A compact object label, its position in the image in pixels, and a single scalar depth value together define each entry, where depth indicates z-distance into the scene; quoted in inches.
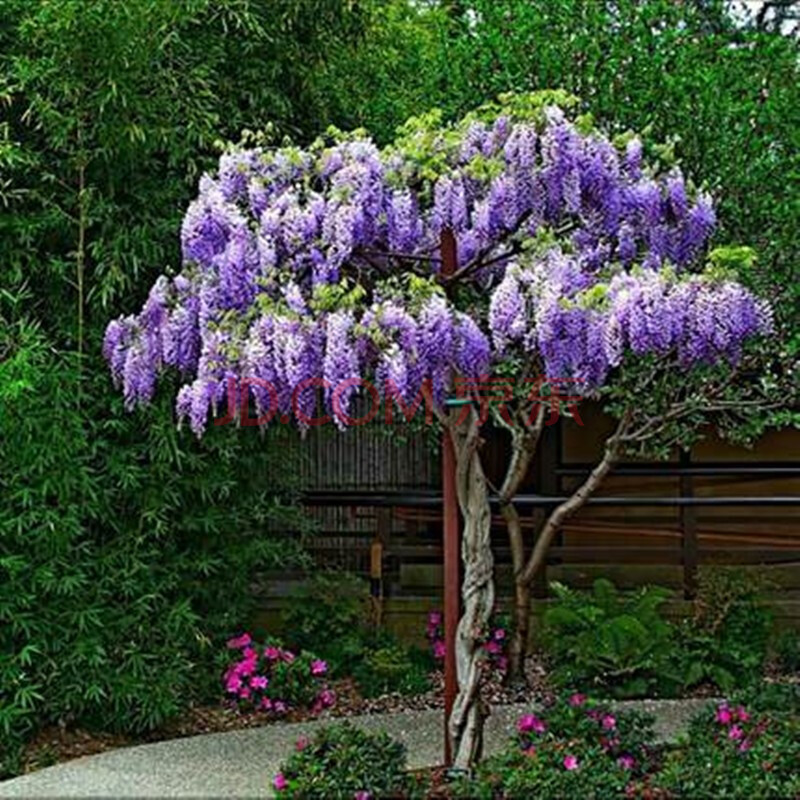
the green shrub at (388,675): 250.4
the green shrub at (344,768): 162.4
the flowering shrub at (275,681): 237.5
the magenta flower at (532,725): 182.2
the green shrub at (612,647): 239.1
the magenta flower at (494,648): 251.8
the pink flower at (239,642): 244.7
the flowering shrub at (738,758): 158.9
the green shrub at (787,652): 262.2
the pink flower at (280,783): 165.2
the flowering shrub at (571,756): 158.9
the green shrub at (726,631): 248.8
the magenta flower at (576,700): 186.4
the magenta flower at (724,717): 181.5
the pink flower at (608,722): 180.1
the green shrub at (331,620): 257.0
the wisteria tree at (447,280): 162.1
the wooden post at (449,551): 177.2
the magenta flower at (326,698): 239.9
